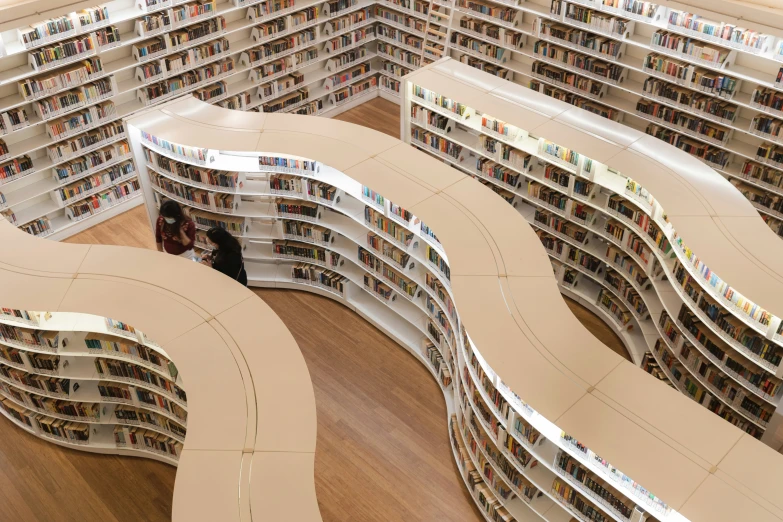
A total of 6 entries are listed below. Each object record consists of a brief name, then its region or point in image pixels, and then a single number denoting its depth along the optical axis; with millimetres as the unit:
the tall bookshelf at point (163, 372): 4754
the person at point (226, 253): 7027
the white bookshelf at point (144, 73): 8797
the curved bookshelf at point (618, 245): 6453
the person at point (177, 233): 7411
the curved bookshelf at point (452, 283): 5133
